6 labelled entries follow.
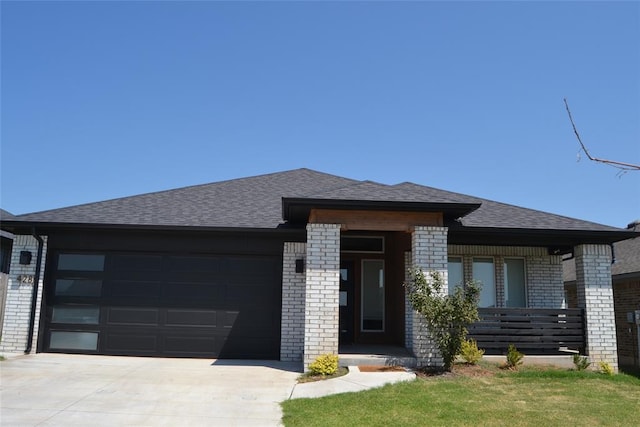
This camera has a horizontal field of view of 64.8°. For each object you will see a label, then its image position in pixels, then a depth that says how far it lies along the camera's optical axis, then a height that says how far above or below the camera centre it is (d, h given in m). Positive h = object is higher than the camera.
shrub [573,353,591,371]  10.07 -1.30
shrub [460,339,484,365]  9.57 -1.11
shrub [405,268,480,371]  9.09 -0.35
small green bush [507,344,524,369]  9.70 -1.19
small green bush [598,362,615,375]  9.85 -1.39
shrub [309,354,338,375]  9.06 -1.33
